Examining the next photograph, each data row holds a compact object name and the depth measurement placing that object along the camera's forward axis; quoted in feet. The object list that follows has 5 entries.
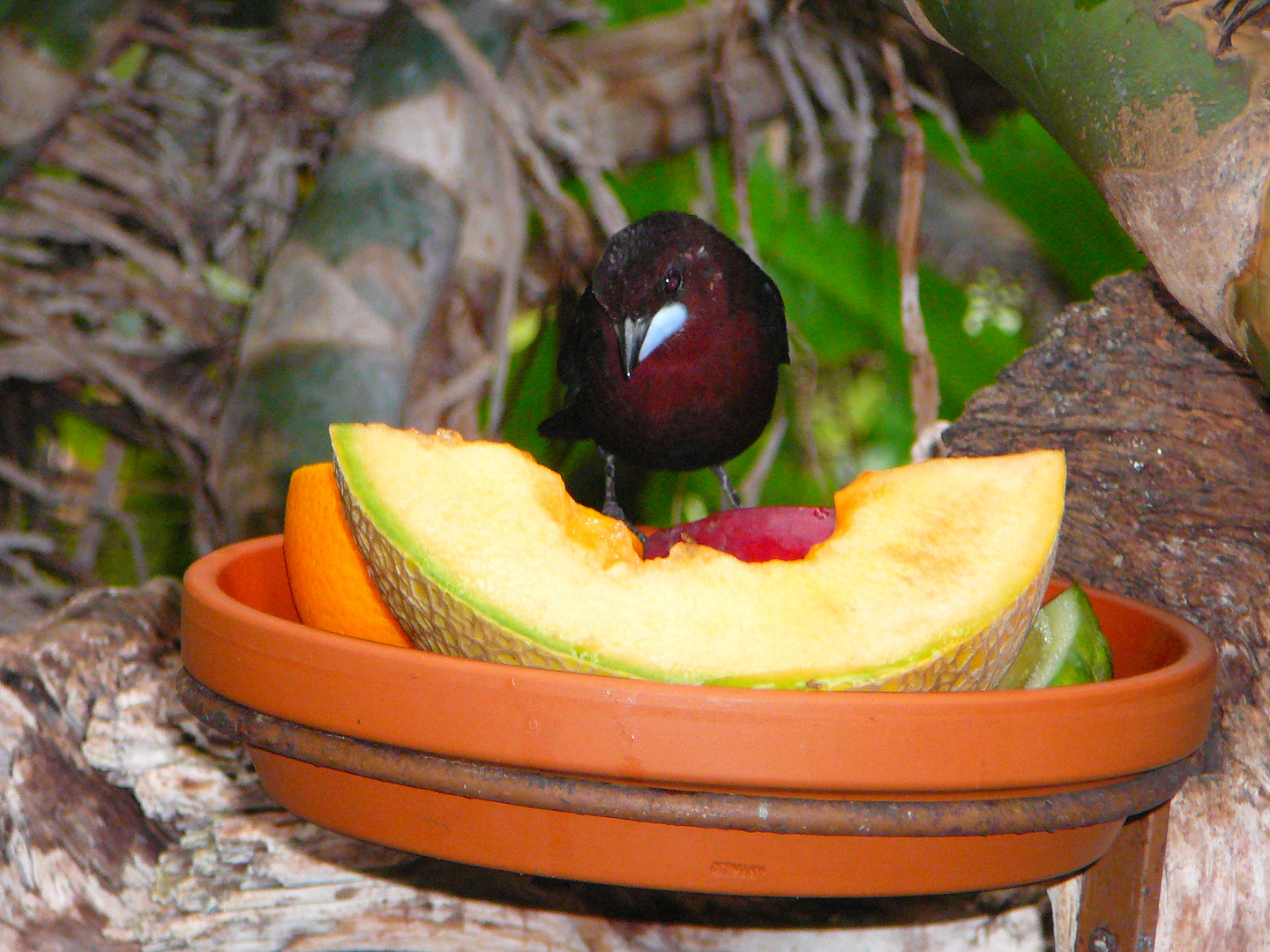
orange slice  8.91
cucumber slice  8.91
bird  9.31
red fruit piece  8.93
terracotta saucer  6.90
